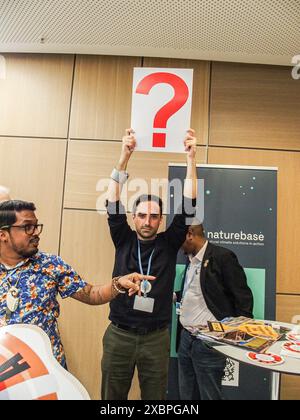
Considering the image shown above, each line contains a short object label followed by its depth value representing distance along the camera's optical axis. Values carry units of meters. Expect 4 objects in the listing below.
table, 1.22
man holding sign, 1.57
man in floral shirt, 1.39
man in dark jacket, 1.77
